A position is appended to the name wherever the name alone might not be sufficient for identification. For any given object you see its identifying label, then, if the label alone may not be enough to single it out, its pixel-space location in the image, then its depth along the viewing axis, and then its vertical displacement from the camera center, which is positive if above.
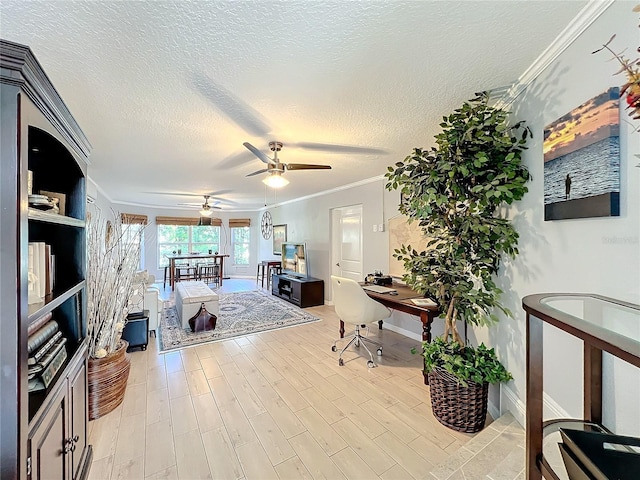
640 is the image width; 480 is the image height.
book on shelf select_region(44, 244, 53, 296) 1.28 -0.16
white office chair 2.98 -0.76
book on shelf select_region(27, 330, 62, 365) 1.11 -0.49
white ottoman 3.97 -0.95
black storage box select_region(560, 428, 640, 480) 0.73 -0.61
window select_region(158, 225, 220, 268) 8.48 -0.01
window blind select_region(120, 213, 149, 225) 7.65 +0.60
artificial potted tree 1.76 +0.07
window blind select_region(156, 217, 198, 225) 8.30 +0.57
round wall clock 7.24 +0.40
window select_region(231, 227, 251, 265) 9.45 -0.21
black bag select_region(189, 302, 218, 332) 3.92 -1.20
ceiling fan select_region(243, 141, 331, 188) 2.77 +0.75
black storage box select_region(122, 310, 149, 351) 3.27 -1.13
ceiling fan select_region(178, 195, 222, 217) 6.25 +0.87
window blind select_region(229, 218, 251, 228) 9.18 +0.57
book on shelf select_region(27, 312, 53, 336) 1.20 -0.41
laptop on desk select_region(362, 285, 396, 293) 3.28 -0.62
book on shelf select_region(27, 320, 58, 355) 1.15 -0.45
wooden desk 2.62 -0.69
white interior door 5.07 -0.06
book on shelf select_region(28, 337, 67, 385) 1.09 -0.53
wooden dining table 7.45 -0.70
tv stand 5.39 -1.07
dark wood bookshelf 0.78 -0.13
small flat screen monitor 6.23 -0.48
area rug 3.70 -1.35
